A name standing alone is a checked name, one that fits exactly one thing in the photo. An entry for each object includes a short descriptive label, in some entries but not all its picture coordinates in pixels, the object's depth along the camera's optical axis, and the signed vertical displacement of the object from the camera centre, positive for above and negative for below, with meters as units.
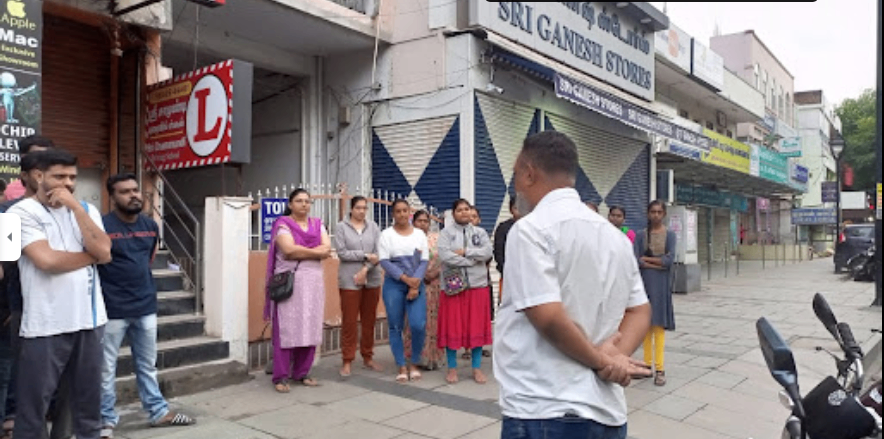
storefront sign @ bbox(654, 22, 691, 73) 15.21 +4.32
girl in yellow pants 5.79 -0.46
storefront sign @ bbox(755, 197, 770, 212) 30.90 +0.84
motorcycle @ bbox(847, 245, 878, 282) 16.55 -1.21
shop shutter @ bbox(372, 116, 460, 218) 9.27 +0.89
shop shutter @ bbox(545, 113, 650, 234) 12.08 +1.08
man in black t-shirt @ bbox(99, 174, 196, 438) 4.14 -0.52
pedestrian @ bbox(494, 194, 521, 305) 6.39 -0.19
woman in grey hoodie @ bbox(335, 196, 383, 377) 6.04 -0.46
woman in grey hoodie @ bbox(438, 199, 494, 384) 5.79 -0.67
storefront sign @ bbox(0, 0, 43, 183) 4.74 +1.08
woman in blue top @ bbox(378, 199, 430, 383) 5.89 -0.55
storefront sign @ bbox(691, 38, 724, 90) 16.88 +4.32
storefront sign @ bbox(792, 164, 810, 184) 23.86 +1.84
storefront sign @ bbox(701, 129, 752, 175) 15.68 +1.76
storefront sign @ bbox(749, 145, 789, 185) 18.92 +1.78
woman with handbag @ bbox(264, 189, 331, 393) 5.43 -0.62
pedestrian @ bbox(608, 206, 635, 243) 6.89 +0.05
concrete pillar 5.82 -0.48
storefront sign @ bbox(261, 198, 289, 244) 6.93 +0.07
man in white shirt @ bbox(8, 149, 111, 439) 3.37 -0.42
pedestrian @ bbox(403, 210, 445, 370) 6.29 -0.79
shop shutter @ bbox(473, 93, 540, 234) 9.33 +1.07
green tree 35.62 +5.28
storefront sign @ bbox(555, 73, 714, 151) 9.41 +1.85
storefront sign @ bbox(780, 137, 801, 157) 24.94 +3.00
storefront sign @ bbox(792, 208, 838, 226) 27.14 +0.23
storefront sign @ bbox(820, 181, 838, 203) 26.97 +1.29
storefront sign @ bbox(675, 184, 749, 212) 20.25 +0.83
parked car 19.20 -0.64
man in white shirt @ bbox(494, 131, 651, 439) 1.97 -0.31
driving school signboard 5.95 +1.00
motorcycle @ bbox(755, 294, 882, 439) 2.22 -0.73
